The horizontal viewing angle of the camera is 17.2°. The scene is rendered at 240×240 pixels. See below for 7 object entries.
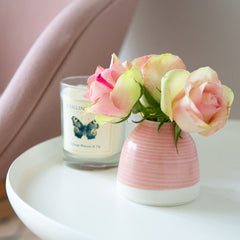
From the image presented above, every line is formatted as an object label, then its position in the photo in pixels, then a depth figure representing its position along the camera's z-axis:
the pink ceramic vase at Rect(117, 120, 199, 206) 0.72
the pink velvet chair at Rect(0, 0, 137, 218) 1.01
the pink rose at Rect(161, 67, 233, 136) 0.68
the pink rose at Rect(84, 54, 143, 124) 0.70
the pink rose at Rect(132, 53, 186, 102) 0.72
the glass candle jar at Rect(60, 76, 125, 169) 0.81
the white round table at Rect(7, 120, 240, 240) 0.69
